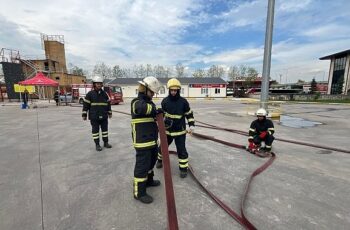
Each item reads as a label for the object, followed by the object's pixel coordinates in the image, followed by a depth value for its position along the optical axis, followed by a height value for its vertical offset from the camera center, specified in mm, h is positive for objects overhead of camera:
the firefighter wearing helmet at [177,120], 3936 -626
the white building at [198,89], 43562 -638
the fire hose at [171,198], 2379 -1408
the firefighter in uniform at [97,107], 5422 -532
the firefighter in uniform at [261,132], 5289 -1161
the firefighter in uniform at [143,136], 3096 -726
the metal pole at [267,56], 11352 +1630
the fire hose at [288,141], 5792 -1708
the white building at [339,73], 36938 +2288
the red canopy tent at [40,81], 18344 +434
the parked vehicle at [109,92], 22544 -644
